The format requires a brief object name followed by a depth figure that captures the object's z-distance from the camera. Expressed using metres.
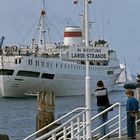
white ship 80.50
